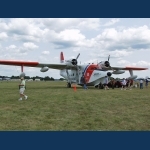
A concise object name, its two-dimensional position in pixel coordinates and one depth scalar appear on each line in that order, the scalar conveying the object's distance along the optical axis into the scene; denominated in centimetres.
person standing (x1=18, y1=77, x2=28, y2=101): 1523
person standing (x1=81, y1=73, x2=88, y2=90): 3036
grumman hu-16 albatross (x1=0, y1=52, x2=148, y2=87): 2777
